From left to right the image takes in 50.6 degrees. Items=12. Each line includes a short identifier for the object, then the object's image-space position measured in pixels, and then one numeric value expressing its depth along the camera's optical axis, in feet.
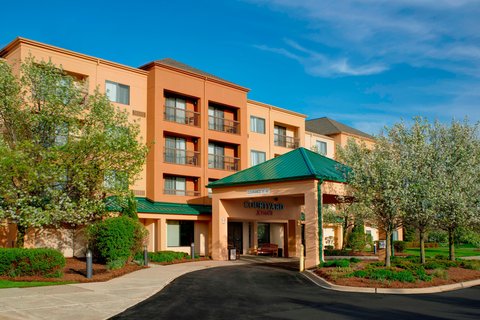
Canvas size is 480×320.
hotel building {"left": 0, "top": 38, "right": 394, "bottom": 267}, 96.58
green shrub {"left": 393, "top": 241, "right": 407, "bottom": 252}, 166.81
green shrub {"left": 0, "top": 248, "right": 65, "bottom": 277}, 68.18
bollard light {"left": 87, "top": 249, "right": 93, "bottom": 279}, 69.36
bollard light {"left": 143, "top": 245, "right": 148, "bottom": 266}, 88.63
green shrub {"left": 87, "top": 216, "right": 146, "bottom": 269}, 81.35
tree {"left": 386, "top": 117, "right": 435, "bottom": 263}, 80.33
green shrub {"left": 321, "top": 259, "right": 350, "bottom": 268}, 79.77
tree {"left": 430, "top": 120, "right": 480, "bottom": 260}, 85.05
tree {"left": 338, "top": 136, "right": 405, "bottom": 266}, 77.41
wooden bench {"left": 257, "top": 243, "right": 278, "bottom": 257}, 131.64
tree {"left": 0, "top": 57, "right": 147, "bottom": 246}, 75.66
